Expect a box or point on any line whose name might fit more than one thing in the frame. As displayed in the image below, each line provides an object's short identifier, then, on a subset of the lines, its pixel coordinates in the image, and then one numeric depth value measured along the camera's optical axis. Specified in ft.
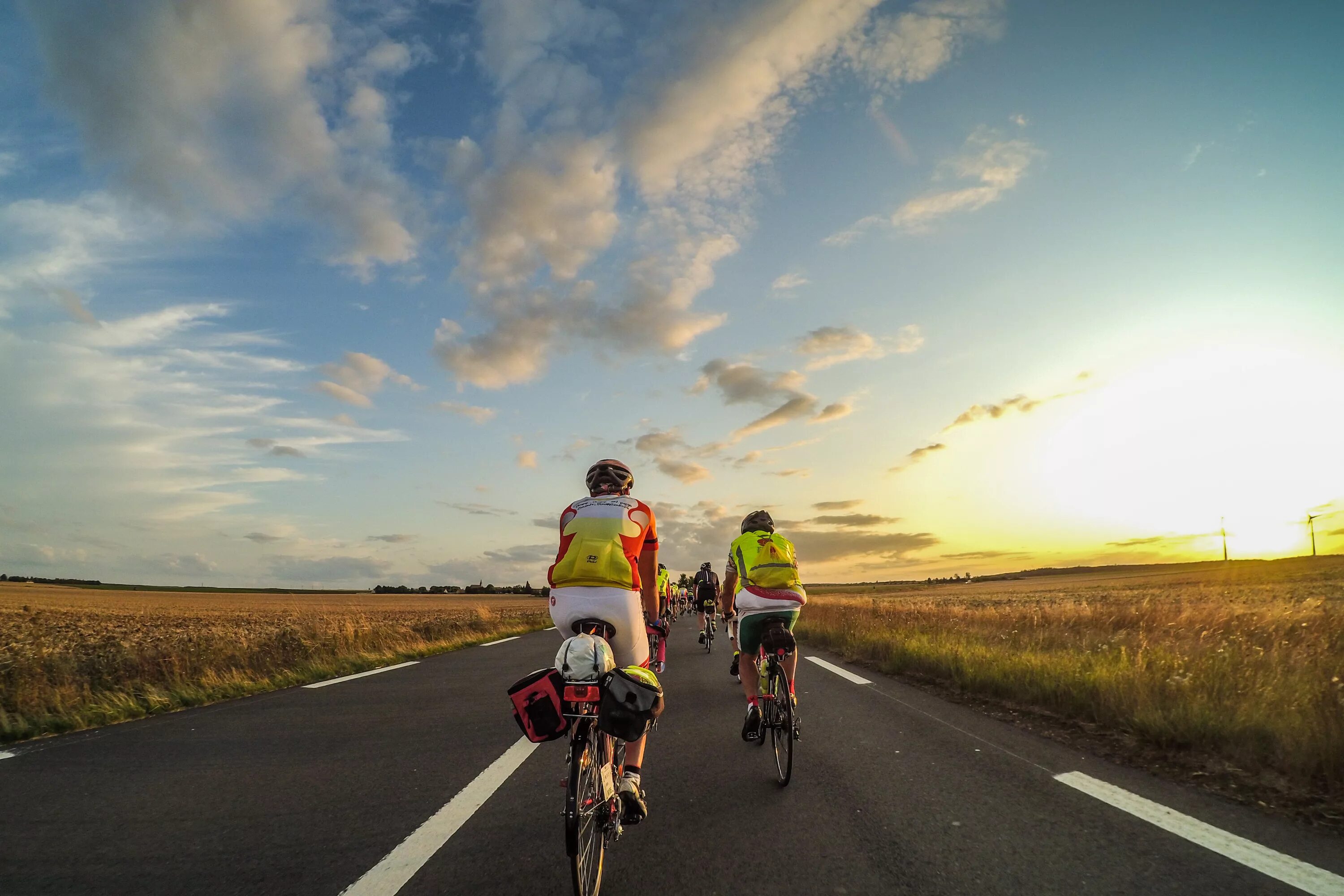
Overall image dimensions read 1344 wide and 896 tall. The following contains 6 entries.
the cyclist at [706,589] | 53.16
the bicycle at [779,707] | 15.64
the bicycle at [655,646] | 38.16
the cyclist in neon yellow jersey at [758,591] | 18.66
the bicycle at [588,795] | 9.23
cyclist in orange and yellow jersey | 11.67
